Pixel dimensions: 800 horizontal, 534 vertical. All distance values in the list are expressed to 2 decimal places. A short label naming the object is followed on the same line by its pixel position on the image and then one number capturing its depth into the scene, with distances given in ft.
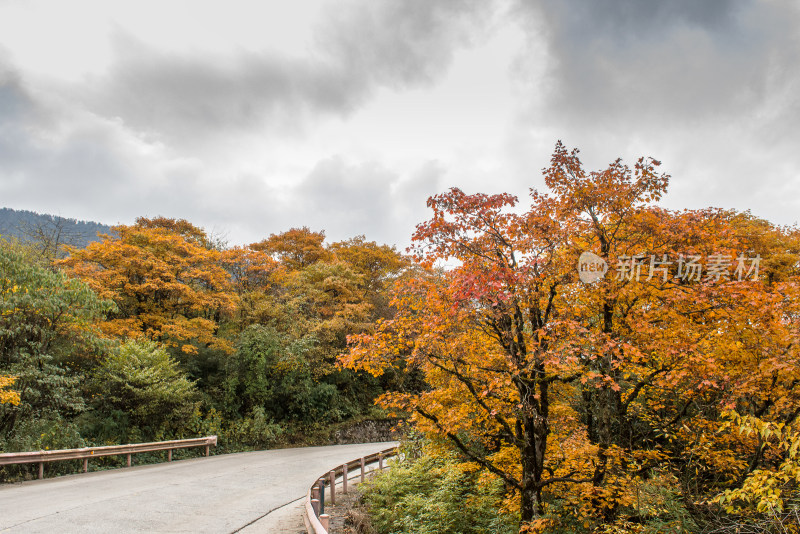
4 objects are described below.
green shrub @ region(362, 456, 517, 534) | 30.63
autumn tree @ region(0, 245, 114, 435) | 42.11
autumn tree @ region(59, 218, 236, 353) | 59.98
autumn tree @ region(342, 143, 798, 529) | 23.70
